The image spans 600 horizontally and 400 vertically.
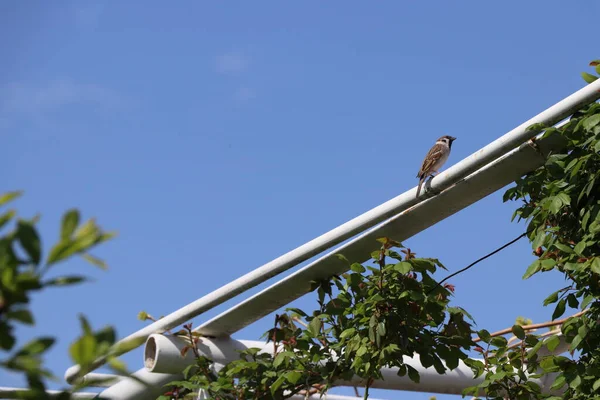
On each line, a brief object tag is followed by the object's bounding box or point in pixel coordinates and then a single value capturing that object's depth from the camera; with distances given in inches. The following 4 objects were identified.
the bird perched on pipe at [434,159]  329.7
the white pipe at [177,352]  374.9
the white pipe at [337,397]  454.7
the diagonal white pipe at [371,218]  278.1
